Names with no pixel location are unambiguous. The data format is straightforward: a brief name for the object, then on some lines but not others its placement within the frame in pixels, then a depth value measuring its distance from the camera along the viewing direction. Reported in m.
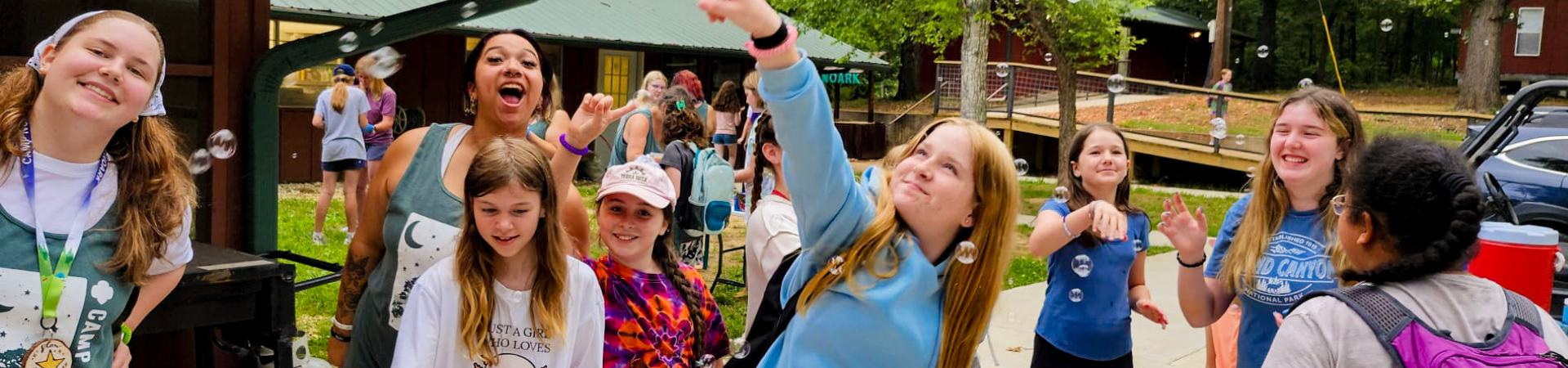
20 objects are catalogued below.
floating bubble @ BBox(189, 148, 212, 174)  3.41
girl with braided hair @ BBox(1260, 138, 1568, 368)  2.00
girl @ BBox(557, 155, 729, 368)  2.88
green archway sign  3.71
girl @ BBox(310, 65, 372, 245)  9.17
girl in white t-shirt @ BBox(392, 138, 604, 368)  2.48
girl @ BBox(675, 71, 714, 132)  6.82
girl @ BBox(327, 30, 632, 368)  2.71
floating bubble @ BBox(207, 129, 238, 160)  3.54
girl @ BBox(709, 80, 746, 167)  10.72
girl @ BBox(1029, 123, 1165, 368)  3.50
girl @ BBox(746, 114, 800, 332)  3.56
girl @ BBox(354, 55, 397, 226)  9.84
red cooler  3.20
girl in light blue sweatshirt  2.12
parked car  7.29
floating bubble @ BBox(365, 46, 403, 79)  4.04
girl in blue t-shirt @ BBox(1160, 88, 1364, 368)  3.06
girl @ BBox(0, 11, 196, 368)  2.20
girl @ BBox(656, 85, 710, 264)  6.02
